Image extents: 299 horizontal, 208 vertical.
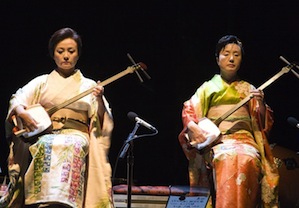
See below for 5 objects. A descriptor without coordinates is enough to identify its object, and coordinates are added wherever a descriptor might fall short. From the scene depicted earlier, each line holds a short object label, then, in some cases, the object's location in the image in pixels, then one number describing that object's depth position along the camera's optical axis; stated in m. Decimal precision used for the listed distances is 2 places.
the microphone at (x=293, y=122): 8.62
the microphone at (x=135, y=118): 9.11
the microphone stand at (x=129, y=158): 8.48
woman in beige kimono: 7.09
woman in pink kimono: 7.42
